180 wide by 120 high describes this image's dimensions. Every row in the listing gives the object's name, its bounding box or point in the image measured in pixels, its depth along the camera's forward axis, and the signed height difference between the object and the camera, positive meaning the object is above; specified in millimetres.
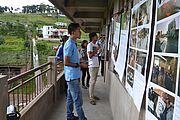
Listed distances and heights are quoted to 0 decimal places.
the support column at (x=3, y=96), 1423 -478
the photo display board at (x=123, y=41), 1695 +83
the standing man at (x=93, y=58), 2908 -199
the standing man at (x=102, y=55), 5023 -238
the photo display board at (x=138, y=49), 1058 -8
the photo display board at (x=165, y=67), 696 -94
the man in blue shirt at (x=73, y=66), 2076 -261
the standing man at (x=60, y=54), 2604 -115
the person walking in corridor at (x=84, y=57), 3695 -223
